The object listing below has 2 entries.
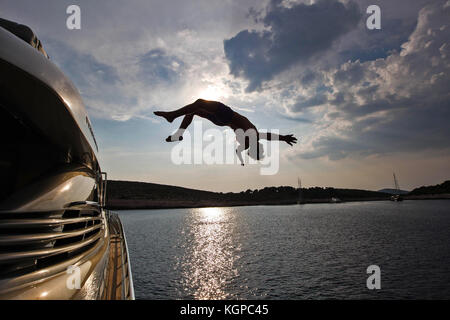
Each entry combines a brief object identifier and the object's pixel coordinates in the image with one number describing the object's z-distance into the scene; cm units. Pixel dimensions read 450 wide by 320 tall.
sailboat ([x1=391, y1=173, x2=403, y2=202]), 17775
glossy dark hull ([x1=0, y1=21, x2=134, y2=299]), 276
